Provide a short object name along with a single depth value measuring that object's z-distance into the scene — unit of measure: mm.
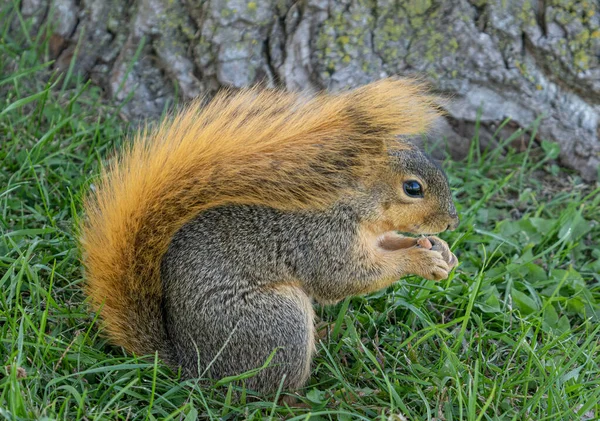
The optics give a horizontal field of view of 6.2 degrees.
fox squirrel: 3156
